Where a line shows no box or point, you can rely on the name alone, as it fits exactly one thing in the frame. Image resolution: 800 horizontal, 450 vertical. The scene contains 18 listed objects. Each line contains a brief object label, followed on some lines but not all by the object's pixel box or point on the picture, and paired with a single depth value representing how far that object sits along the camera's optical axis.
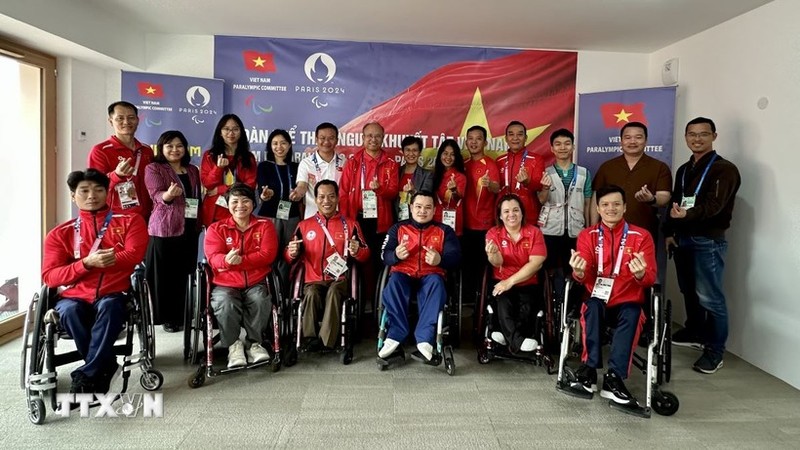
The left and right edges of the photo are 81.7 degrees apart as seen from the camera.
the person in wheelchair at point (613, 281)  2.48
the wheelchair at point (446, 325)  2.84
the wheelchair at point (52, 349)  2.18
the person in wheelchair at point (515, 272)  2.89
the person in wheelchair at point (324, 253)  2.92
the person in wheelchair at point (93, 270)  2.34
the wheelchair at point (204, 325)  2.64
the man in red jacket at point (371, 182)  3.63
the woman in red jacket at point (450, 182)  3.58
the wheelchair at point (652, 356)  2.37
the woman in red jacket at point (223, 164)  3.39
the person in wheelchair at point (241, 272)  2.75
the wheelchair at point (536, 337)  2.90
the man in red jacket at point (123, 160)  2.91
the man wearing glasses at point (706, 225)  3.02
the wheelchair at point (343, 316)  2.90
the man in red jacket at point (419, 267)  2.87
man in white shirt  3.66
